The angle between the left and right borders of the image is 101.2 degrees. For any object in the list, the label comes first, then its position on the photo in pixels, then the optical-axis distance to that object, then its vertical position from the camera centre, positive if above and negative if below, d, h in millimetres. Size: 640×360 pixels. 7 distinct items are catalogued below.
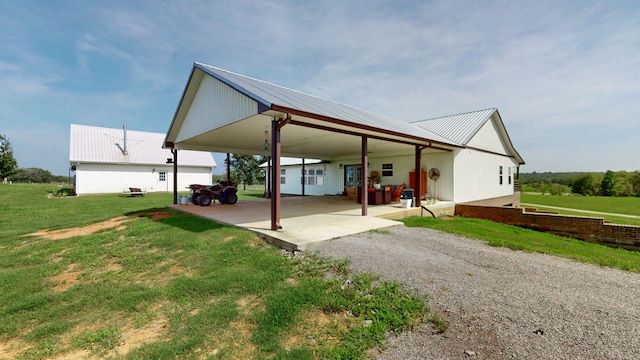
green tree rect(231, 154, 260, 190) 35784 +1946
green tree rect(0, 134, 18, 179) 26594 +2118
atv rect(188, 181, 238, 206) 11578 -578
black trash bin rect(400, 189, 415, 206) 10195 -510
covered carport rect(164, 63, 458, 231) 6398 +1774
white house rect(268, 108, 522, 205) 12393 +888
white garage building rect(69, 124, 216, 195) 21516 +1656
